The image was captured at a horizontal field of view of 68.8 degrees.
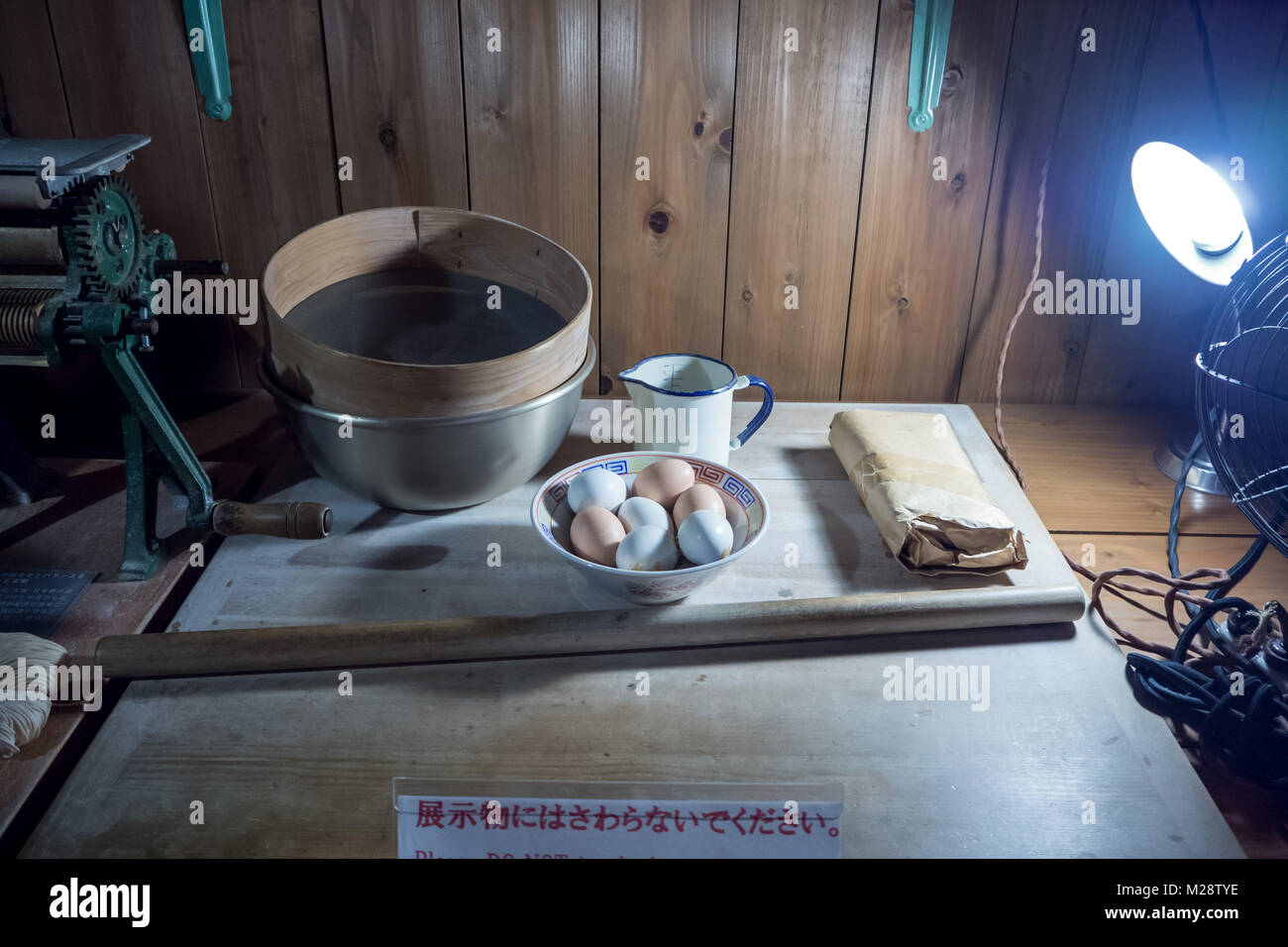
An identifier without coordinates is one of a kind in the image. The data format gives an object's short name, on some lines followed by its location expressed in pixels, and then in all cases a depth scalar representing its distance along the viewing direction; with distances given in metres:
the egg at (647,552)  0.82
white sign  0.65
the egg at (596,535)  0.84
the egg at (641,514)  0.87
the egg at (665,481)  0.91
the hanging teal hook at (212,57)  1.11
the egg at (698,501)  0.88
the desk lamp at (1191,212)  0.94
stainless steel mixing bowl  0.91
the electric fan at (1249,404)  0.80
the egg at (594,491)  0.89
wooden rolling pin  0.79
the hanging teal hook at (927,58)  1.12
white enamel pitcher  1.02
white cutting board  0.86
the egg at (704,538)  0.82
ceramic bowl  0.81
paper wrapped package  0.91
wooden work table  0.67
